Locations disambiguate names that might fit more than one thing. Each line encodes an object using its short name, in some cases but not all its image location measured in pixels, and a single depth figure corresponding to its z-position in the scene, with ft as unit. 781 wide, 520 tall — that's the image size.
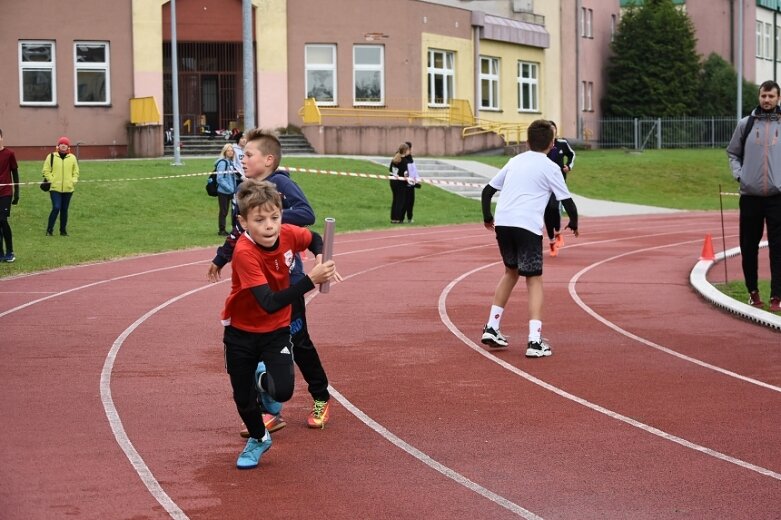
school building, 138.31
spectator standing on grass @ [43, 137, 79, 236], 78.07
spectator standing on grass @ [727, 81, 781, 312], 41.60
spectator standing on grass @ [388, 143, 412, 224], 92.84
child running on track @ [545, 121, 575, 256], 62.39
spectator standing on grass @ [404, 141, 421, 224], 92.95
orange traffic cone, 62.03
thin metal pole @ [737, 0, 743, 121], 160.84
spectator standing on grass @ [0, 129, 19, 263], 62.80
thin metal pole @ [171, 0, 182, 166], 115.14
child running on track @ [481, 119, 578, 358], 35.55
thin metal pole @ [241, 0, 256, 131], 84.38
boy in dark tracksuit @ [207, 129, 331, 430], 25.38
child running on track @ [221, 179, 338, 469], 22.39
